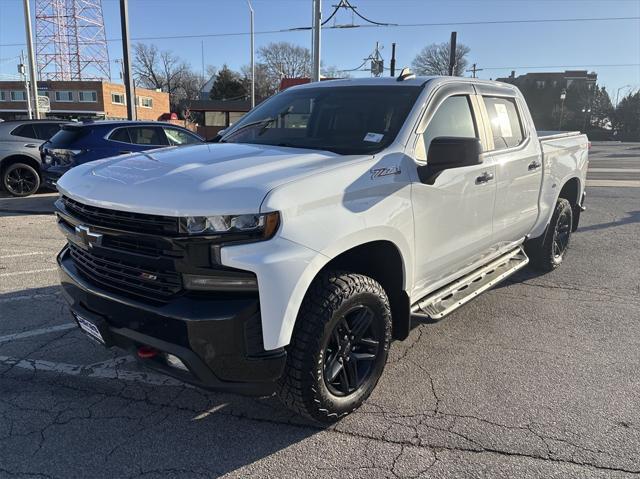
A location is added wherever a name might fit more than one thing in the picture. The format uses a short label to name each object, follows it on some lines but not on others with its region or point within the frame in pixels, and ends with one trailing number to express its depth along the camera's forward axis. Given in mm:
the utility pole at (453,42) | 28328
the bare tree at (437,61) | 67188
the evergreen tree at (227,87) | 78000
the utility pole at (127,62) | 14477
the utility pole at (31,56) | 19656
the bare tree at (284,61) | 85144
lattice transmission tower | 59844
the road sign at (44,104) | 27728
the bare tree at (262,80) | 82075
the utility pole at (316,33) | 15780
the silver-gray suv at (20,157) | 11562
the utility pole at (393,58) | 39819
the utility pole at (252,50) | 38141
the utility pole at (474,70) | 54831
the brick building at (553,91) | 72500
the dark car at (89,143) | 9508
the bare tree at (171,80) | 96688
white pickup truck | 2426
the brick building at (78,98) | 60281
